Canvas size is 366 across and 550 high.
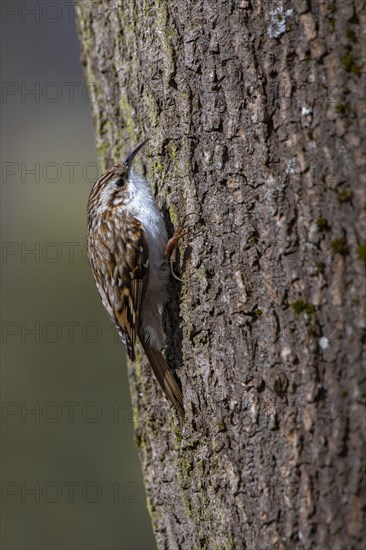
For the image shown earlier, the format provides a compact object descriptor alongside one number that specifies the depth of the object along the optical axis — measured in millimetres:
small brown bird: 6508
